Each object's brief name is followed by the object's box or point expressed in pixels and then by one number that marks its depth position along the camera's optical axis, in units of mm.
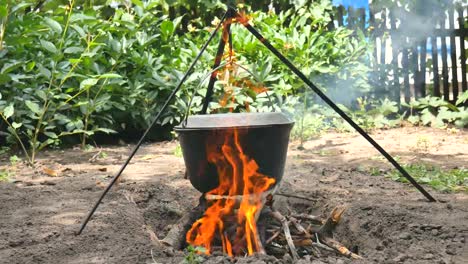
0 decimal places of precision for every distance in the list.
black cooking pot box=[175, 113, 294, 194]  2637
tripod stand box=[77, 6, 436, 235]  2750
